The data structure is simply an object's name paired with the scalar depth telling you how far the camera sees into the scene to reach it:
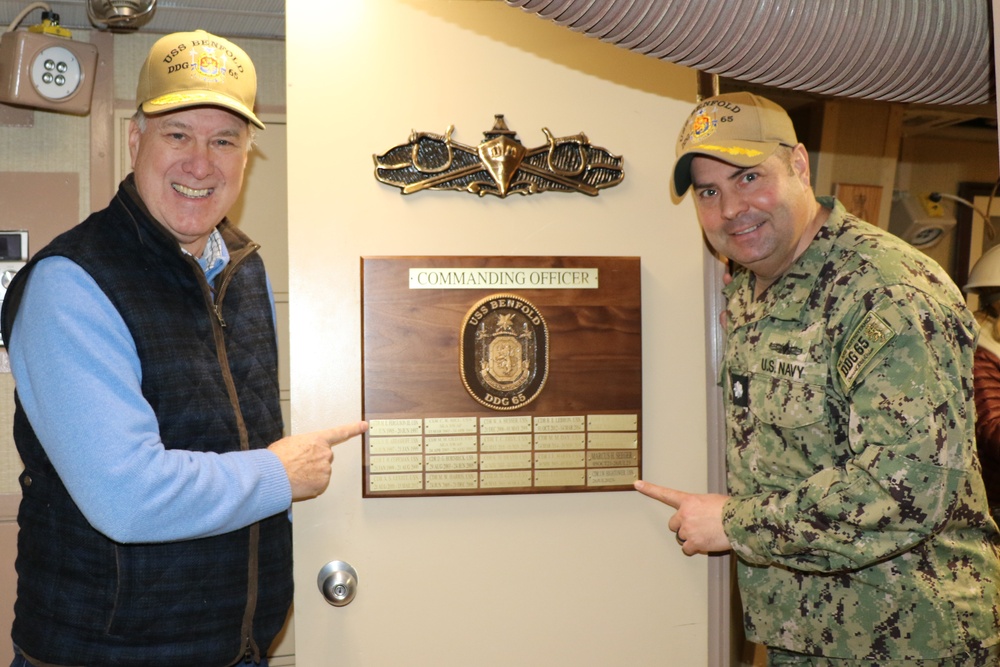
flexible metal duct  1.22
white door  1.76
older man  1.39
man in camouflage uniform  1.47
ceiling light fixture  2.60
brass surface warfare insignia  1.78
